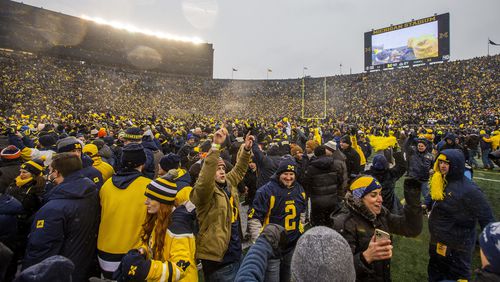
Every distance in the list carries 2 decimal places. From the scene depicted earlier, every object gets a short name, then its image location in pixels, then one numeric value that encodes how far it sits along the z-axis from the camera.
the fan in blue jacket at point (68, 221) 2.24
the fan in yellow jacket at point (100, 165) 3.69
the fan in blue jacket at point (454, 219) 3.11
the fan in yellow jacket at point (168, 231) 2.01
